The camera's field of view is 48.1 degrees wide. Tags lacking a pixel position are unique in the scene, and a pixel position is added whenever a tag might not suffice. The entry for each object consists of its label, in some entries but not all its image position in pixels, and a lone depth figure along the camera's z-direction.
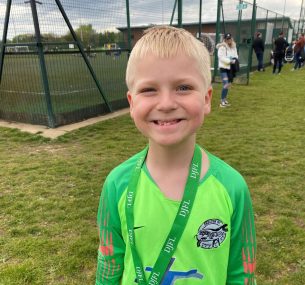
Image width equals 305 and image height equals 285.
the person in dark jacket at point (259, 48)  17.80
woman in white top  9.15
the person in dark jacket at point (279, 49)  16.69
